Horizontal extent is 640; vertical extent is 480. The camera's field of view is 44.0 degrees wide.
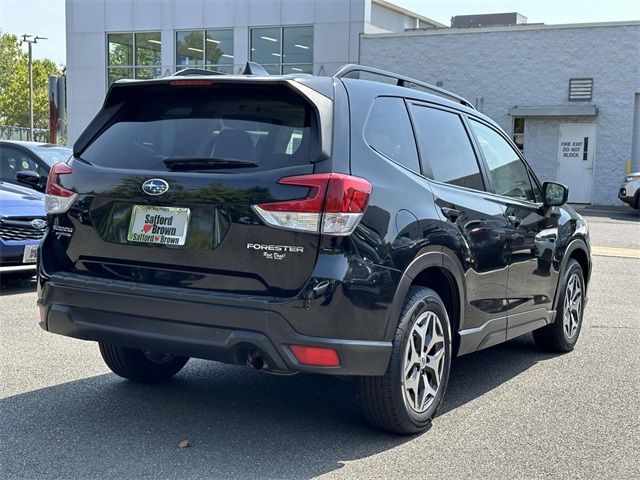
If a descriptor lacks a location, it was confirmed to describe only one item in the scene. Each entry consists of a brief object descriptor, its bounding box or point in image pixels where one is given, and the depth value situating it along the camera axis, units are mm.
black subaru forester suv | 3676
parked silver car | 21984
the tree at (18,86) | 64625
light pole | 49109
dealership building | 25531
